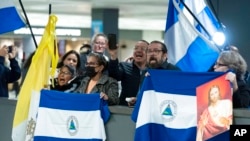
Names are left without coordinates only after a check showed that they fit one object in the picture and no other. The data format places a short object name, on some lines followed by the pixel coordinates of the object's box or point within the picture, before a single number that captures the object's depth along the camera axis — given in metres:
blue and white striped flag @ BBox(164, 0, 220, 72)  8.69
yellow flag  9.08
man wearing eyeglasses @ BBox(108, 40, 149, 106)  8.84
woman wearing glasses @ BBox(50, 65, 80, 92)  8.82
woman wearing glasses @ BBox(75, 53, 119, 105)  8.25
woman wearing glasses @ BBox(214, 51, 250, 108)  7.00
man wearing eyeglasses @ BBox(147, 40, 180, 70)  7.82
